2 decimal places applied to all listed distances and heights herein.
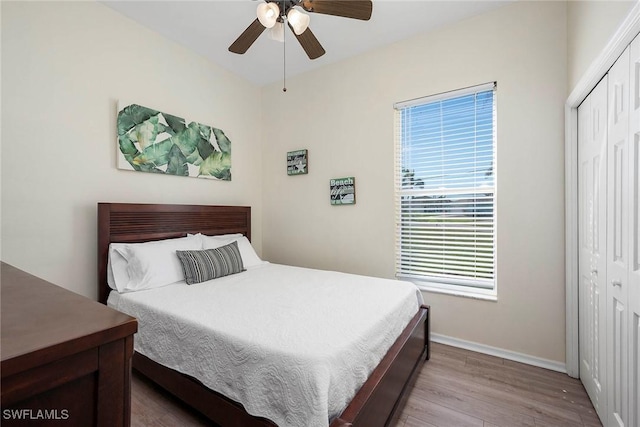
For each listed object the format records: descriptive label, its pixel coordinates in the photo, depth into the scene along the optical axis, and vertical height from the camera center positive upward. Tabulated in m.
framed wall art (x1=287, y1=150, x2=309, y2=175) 3.45 +0.65
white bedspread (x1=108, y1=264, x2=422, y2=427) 1.19 -0.64
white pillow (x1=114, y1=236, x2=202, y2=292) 2.21 -0.43
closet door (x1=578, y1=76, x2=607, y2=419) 1.65 -0.17
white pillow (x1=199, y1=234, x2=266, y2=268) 2.86 -0.33
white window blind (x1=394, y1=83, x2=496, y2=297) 2.51 +0.22
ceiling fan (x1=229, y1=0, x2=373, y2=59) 1.70 +1.28
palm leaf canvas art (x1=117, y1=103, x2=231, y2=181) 2.50 +0.69
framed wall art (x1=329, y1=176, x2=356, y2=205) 3.10 +0.26
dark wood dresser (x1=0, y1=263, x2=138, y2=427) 0.43 -0.25
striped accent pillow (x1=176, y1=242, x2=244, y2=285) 2.37 -0.45
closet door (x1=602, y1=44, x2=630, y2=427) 1.37 -0.16
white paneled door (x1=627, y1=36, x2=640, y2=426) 1.26 -0.10
